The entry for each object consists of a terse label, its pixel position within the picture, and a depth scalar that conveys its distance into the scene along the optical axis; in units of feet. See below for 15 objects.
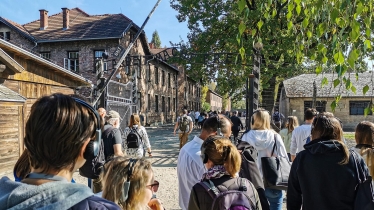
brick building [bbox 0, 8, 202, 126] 70.69
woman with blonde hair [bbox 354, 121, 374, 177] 9.16
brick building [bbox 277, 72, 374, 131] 81.51
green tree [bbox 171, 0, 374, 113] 50.14
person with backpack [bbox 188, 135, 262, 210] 6.43
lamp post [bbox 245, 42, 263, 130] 25.71
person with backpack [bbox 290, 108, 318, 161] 15.49
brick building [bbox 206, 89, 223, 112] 216.29
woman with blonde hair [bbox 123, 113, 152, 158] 19.02
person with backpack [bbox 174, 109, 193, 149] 33.30
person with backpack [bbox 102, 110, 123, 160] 14.43
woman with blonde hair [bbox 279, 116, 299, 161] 19.86
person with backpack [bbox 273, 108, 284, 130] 48.76
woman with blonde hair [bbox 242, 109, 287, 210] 11.55
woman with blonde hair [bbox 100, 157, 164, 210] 5.98
